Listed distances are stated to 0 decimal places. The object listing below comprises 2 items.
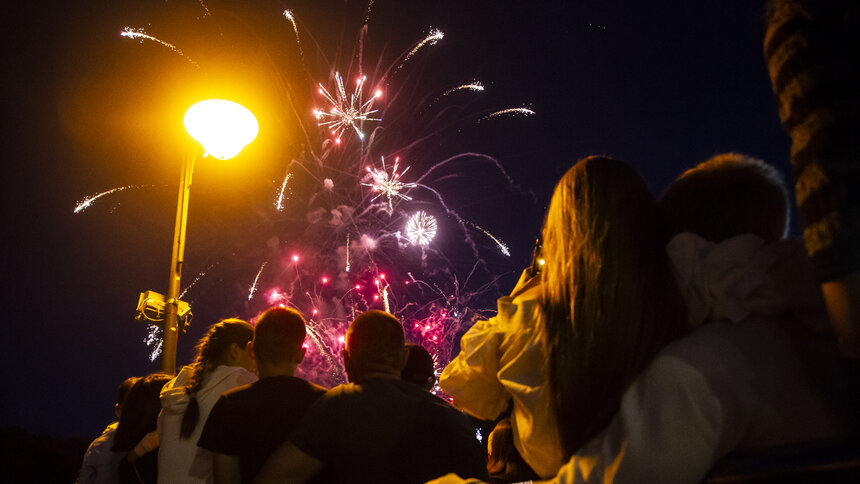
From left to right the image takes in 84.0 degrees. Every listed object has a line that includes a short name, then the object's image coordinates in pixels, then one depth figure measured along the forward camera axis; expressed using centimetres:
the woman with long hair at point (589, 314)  128
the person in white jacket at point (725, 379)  106
